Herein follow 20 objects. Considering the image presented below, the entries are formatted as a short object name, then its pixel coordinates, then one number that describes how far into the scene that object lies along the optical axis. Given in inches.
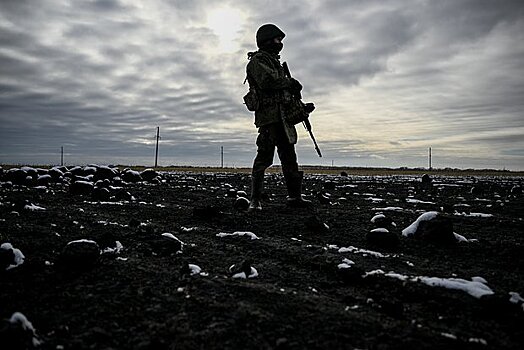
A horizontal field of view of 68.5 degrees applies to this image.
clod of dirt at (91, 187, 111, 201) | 325.8
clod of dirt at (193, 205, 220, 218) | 232.1
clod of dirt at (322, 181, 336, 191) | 562.5
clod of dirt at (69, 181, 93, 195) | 381.1
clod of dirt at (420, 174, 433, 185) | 847.1
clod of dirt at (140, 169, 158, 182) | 709.9
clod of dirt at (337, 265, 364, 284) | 110.9
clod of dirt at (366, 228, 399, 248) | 153.4
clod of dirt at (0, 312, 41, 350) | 68.7
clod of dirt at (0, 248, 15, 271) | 113.0
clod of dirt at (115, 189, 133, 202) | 332.5
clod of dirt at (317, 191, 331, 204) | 329.4
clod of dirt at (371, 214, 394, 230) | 200.4
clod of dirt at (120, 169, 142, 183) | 671.8
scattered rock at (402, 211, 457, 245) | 161.2
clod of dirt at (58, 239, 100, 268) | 116.3
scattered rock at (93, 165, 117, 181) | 621.9
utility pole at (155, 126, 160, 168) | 3476.9
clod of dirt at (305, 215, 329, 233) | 185.6
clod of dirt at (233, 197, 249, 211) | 276.2
